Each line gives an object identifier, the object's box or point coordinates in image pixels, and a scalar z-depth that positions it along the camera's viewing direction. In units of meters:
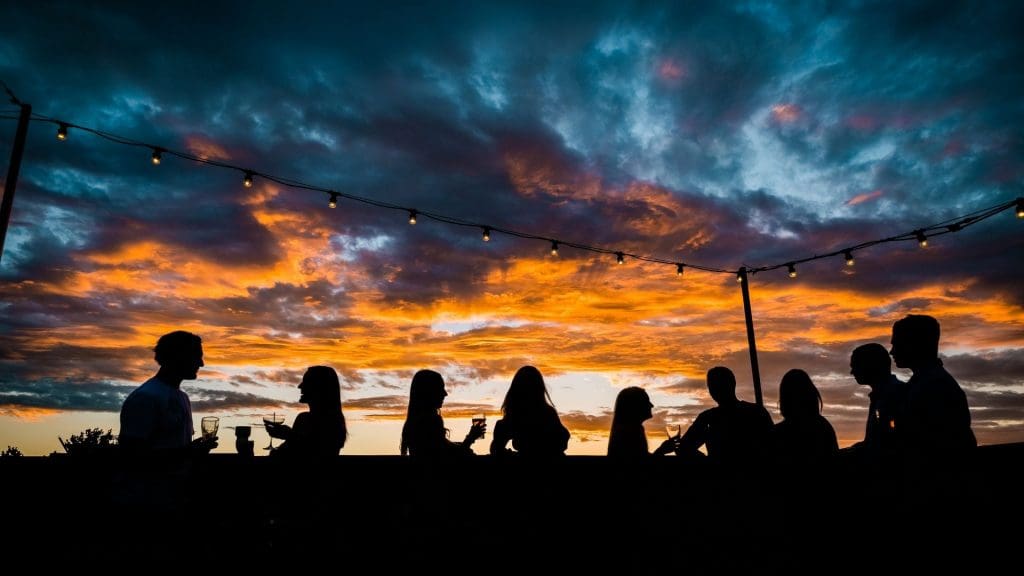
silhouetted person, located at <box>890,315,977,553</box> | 1.92
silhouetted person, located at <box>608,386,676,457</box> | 4.05
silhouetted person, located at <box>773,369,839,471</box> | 3.58
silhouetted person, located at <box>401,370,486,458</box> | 3.32
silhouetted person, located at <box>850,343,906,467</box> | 2.92
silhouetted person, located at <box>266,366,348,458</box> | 3.24
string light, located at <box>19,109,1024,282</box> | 6.50
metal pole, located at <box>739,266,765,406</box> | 10.30
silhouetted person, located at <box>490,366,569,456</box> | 3.31
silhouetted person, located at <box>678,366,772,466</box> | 3.69
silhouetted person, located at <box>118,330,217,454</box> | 2.59
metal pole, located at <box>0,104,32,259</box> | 5.29
